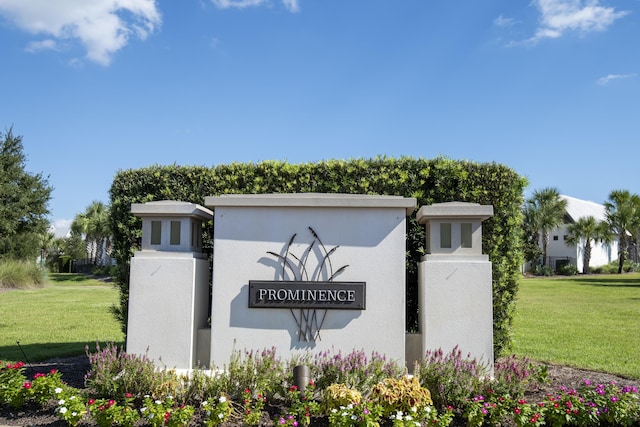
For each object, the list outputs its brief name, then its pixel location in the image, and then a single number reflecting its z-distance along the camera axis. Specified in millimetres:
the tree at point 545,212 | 44281
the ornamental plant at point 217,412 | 5059
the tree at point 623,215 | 45281
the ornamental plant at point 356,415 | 4824
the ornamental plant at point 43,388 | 5645
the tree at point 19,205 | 31938
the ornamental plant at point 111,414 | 5039
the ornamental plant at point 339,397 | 5184
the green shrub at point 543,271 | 42653
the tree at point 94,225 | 46250
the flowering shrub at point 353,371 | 5766
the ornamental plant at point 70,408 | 5170
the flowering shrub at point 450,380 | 5574
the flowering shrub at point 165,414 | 4969
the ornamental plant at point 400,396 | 5273
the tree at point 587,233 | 45750
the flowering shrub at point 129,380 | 5730
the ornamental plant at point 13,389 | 5652
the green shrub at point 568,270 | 43325
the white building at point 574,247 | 47656
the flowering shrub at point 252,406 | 5098
